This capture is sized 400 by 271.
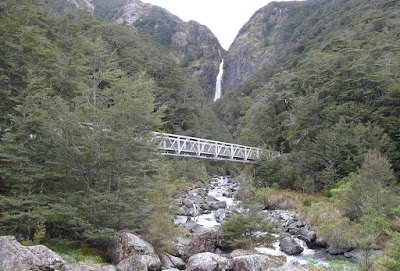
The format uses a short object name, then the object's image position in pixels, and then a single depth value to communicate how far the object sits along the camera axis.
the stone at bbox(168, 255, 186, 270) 9.68
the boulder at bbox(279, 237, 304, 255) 11.78
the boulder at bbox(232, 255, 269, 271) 8.23
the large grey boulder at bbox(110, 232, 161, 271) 8.44
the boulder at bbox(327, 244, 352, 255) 11.55
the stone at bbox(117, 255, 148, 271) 7.73
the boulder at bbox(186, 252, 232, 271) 8.52
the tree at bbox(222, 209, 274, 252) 10.96
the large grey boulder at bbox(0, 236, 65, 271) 6.14
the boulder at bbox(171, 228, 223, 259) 10.68
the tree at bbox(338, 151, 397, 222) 11.80
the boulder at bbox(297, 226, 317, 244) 12.92
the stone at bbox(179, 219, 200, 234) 13.77
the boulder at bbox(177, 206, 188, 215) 17.96
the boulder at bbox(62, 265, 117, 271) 6.93
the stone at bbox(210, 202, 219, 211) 19.72
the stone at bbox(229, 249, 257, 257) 10.12
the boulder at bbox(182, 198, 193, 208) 19.64
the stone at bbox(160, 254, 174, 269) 9.14
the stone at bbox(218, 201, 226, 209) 20.03
